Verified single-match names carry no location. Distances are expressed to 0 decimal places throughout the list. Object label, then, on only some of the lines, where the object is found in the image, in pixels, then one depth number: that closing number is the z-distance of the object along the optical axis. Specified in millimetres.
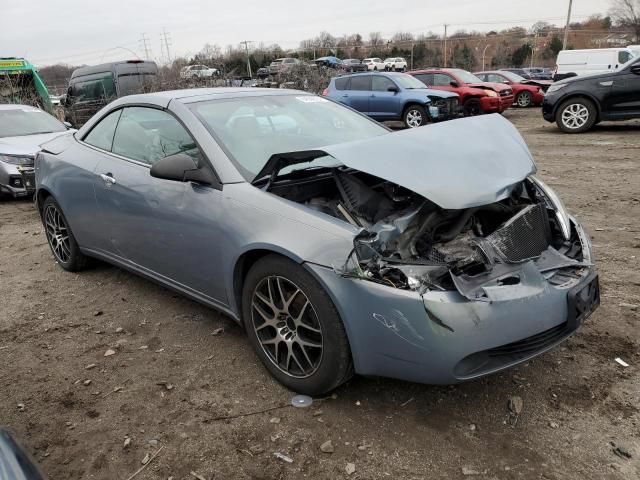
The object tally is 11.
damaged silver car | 2312
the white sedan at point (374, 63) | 45469
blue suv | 13742
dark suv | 10547
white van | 20234
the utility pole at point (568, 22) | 46097
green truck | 14558
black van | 14852
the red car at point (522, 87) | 19250
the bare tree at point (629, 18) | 46562
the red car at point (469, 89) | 15320
